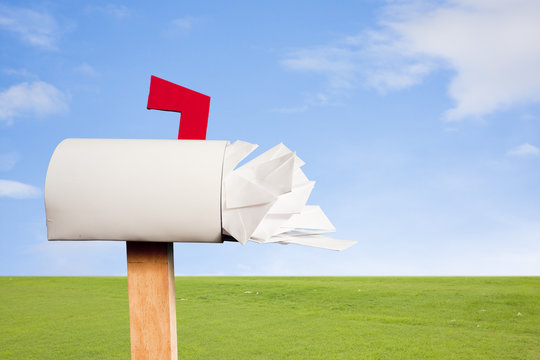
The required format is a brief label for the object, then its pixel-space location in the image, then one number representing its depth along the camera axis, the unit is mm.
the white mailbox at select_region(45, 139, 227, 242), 1359
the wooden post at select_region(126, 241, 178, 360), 1548
